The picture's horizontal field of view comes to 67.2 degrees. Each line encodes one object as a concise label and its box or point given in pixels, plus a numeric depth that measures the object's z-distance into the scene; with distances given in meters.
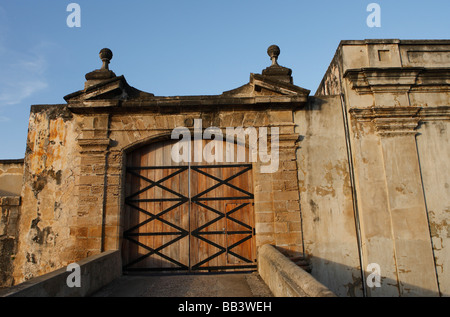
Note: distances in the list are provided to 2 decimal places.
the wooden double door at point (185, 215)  5.91
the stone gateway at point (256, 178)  5.64
